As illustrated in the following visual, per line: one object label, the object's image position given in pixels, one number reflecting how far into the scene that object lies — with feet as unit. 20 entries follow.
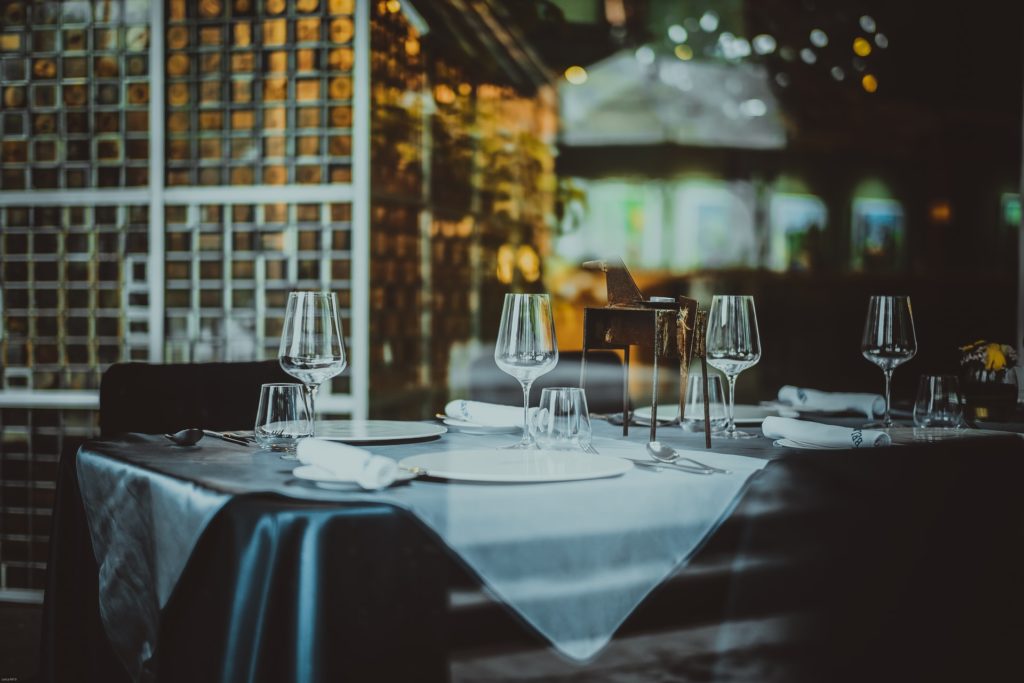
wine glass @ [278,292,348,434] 4.47
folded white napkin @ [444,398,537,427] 5.08
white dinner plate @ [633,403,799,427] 5.53
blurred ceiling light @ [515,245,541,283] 17.15
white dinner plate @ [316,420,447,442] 4.57
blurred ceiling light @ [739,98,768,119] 24.30
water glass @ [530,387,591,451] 3.96
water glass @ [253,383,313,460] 4.19
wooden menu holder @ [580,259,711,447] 4.81
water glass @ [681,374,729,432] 5.19
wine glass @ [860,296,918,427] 5.35
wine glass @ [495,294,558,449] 4.44
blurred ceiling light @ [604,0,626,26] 24.39
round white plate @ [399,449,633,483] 3.51
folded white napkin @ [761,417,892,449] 4.14
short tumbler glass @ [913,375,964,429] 5.05
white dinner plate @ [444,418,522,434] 5.08
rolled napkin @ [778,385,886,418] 5.89
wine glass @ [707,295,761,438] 5.16
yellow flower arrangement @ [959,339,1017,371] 5.49
